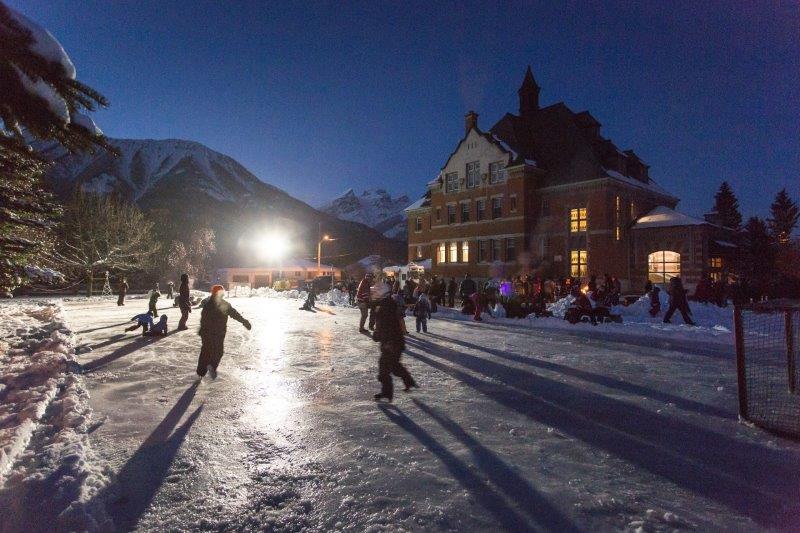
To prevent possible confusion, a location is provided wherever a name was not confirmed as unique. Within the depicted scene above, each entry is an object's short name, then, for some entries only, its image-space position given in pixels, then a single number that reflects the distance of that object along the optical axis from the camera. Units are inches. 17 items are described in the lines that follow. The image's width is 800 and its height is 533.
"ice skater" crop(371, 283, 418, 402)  246.4
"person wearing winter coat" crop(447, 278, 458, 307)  948.8
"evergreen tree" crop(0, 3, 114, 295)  108.2
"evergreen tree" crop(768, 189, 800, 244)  2290.8
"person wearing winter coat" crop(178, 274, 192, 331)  564.1
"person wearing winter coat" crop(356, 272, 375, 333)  555.2
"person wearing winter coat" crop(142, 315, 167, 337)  494.0
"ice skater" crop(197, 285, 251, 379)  287.4
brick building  1103.0
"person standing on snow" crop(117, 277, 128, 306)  1036.5
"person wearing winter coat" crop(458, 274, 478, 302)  752.3
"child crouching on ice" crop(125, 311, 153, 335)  500.2
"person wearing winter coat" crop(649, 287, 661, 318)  650.3
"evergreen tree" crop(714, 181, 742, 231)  2199.8
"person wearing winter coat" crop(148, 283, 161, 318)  567.5
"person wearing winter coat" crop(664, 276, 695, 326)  575.5
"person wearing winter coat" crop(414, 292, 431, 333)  533.5
